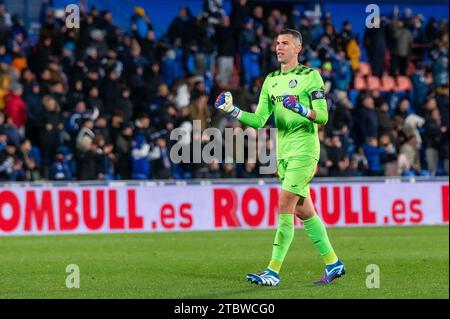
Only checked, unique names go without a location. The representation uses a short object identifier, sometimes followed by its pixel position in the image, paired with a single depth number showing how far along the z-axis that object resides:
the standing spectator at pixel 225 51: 25.03
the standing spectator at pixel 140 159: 21.55
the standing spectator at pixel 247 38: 25.27
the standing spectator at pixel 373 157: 23.50
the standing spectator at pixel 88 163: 21.20
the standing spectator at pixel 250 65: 25.33
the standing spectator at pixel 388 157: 23.48
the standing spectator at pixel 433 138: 24.27
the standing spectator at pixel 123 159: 21.69
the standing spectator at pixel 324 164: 22.91
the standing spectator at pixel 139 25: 24.39
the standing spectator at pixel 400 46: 27.39
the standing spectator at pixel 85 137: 21.28
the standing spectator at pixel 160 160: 21.78
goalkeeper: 10.74
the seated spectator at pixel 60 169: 21.09
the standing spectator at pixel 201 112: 22.19
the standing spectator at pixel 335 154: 22.97
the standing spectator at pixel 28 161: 21.02
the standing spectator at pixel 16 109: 21.66
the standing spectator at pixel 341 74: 25.52
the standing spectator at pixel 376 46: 26.38
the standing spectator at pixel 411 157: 23.68
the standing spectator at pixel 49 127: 21.48
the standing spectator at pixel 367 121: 24.05
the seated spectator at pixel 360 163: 23.28
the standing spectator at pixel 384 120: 24.08
